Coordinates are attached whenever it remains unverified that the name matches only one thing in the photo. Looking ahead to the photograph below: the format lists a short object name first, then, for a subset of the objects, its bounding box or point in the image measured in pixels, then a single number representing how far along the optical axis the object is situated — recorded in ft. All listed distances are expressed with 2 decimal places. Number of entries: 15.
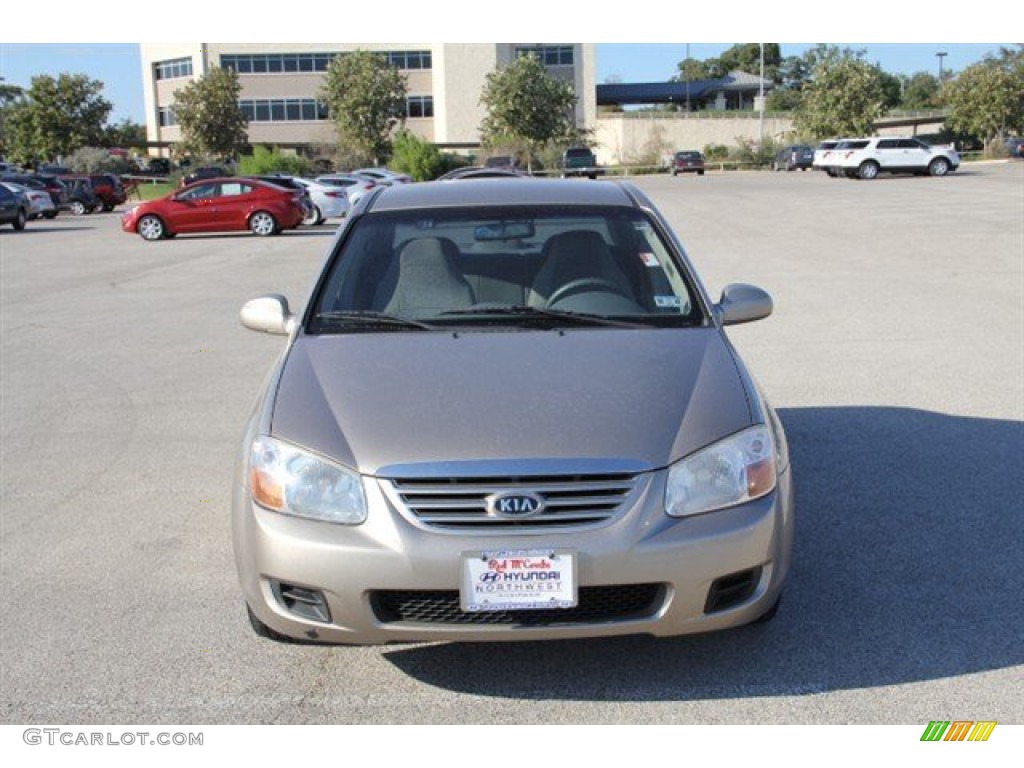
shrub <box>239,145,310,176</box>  192.13
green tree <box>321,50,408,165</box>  242.17
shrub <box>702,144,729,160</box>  300.81
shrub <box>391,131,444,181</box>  201.05
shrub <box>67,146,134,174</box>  235.20
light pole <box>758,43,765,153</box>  273.15
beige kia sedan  11.93
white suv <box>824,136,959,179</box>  163.63
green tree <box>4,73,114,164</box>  250.98
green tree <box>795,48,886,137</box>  262.47
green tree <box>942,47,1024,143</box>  247.91
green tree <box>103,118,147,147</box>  297.74
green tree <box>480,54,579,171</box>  246.06
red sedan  94.89
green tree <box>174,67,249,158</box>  247.09
